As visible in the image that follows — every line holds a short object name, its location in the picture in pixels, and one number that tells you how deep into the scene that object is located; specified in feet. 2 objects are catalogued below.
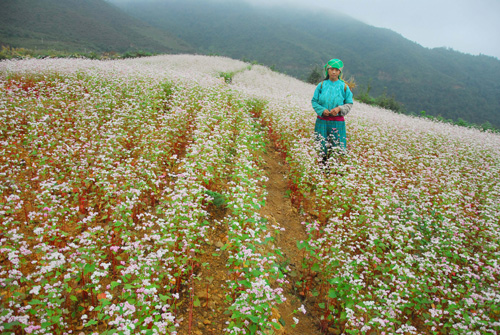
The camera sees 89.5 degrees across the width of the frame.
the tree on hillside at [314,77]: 103.45
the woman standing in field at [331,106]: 20.81
